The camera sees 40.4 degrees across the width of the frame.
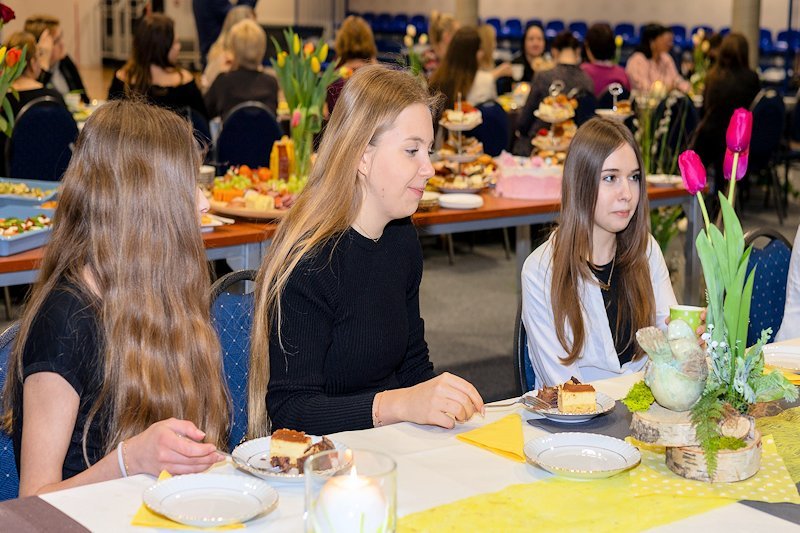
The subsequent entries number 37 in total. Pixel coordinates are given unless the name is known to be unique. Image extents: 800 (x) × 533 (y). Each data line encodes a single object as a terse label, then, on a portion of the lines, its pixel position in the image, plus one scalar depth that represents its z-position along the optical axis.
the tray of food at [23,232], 2.82
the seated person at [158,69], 5.62
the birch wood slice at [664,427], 1.55
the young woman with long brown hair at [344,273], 1.93
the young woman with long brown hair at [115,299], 1.64
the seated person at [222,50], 6.67
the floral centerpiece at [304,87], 4.03
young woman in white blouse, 2.43
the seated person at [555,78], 5.88
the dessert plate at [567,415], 1.77
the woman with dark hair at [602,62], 6.99
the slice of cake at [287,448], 1.51
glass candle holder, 1.03
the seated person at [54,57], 5.84
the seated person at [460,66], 6.16
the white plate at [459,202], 3.80
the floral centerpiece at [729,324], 1.56
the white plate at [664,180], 4.42
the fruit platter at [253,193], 3.44
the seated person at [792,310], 2.72
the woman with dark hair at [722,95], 6.95
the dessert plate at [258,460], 1.48
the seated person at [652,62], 8.50
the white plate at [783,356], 2.17
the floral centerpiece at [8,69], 3.08
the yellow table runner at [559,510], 1.39
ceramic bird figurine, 1.55
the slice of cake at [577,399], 1.77
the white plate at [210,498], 1.36
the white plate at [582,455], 1.54
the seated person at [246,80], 5.90
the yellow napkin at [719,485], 1.50
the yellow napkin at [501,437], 1.63
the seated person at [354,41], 6.66
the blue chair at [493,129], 5.91
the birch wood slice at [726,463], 1.54
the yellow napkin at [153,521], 1.34
